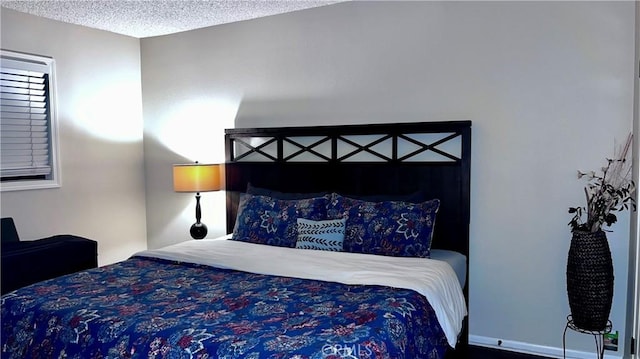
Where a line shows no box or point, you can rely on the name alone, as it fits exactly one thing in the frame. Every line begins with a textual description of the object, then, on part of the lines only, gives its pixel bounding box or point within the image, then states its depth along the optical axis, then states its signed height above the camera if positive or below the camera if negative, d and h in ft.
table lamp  13.21 -0.41
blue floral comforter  5.81 -2.07
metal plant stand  9.07 -3.37
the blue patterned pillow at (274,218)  11.14 -1.30
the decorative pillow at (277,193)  12.00 -0.79
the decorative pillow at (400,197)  10.91 -0.80
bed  6.17 -1.99
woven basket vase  8.91 -2.13
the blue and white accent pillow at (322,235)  10.44 -1.56
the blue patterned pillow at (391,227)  9.97 -1.36
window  12.30 +1.01
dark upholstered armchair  9.79 -1.99
